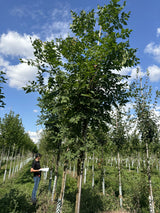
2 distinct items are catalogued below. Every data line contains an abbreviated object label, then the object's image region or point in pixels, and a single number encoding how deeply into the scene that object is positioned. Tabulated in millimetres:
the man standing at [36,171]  5520
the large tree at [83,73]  3279
